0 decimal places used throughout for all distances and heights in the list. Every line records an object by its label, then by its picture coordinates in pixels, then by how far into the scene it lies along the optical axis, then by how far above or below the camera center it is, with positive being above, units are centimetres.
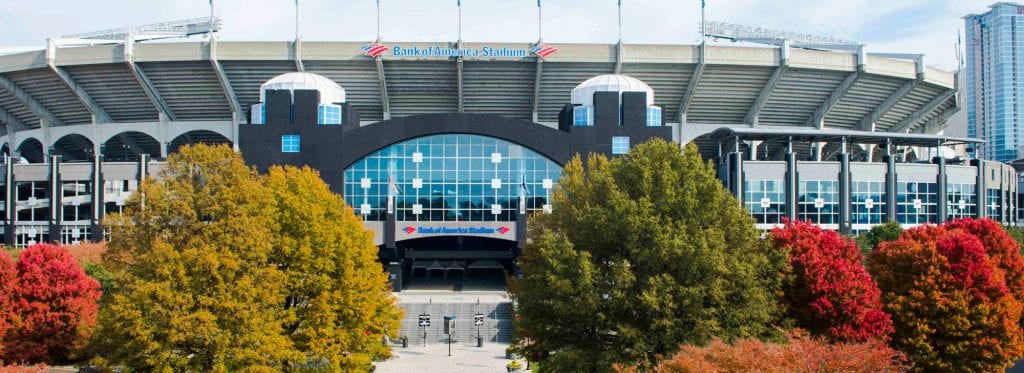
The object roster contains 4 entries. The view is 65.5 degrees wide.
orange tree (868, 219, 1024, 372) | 3272 -472
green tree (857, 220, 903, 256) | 6138 -307
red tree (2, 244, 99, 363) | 3378 -472
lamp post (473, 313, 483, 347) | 4967 -784
